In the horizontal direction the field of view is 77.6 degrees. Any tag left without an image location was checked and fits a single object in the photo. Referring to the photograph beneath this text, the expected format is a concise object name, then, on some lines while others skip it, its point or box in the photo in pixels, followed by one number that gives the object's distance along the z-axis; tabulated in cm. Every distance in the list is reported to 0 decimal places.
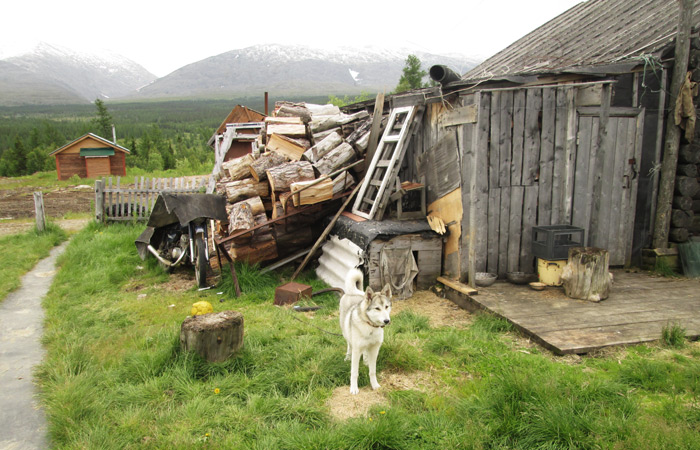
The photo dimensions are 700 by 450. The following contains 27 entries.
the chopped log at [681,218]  729
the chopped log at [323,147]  891
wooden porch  474
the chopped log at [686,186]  723
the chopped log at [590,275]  582
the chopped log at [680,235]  732
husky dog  369
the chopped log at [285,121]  1019
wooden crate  693
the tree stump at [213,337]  443
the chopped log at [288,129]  982
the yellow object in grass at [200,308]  581
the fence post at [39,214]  1149
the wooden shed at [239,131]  1591
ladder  755
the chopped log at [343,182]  853
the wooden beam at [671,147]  662
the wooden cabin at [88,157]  2870
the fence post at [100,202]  1295
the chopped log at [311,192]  794
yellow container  626
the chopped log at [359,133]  918
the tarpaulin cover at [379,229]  695
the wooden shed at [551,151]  654
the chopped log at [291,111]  1099
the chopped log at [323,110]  1086
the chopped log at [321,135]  984
